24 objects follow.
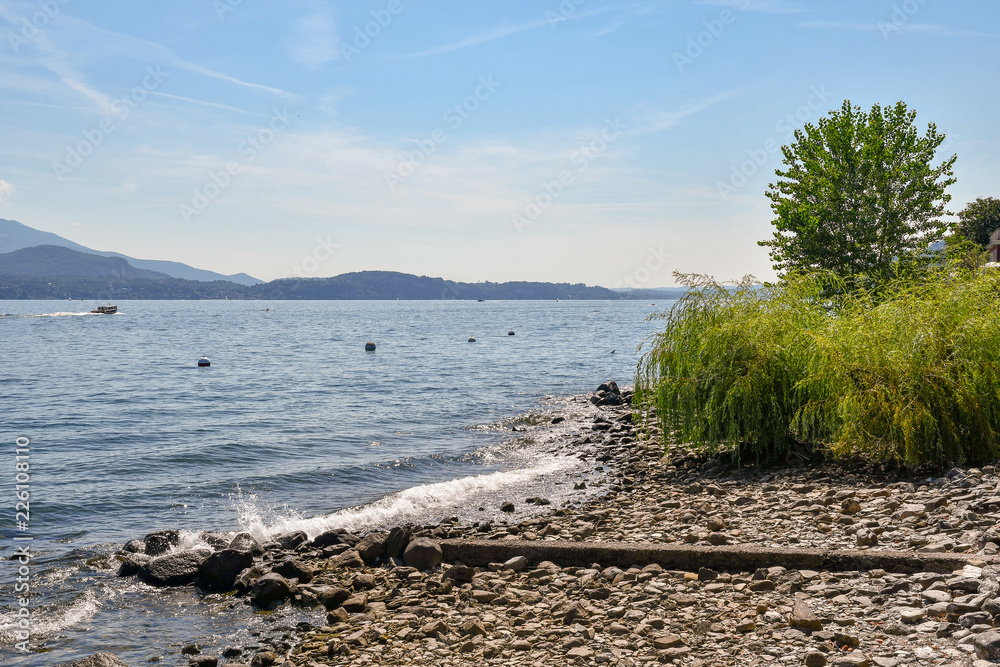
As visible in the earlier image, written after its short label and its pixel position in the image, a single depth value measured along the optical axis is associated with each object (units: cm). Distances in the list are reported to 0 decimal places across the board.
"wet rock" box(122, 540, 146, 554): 1378
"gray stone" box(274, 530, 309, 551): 1373
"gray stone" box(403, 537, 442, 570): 1121
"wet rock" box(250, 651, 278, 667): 865
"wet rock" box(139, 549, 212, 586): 1202
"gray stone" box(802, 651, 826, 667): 627
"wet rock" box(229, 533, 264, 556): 1311
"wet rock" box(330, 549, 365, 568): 1196
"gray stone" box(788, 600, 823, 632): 703
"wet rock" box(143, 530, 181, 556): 1381
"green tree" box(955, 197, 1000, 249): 7200
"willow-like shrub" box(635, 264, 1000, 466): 1305
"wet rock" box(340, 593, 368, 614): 995
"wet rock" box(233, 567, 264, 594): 1152
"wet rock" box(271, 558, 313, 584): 1144
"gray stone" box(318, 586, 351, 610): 1034
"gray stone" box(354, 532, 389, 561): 1209
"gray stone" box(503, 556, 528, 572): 1041
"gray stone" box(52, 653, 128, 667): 859
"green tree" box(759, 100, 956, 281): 2848
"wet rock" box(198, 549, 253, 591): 1188
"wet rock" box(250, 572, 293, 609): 1079
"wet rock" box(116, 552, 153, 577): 1259
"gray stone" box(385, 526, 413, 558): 1206
